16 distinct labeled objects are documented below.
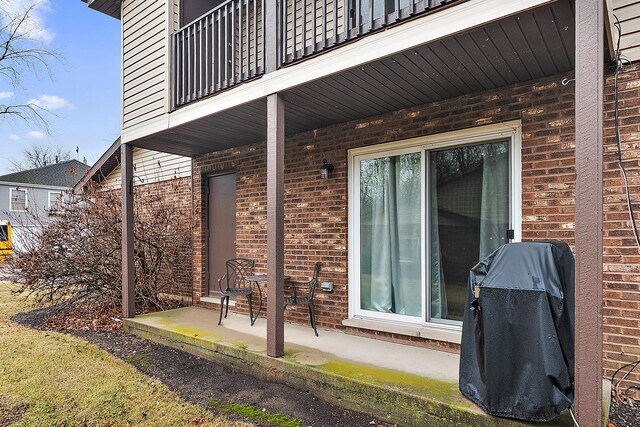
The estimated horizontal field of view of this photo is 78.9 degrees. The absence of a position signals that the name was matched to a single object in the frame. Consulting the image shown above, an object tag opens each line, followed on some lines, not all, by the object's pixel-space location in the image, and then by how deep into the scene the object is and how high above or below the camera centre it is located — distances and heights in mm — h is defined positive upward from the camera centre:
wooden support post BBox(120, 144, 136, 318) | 5621 -369
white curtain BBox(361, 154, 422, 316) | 4367 -314
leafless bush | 6301 -693
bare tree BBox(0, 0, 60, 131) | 15922 +6857
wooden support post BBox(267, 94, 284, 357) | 3742 -155
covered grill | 2383 -770
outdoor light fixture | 5004 +566
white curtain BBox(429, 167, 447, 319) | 4176 -591
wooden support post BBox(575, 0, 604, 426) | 2207 +18
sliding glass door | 3920 -113
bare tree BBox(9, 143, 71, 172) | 31720 +4879
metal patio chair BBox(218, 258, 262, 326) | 5832 -916
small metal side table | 5117 -1012
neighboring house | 21953 +1893
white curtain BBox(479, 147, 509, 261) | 3812 +93
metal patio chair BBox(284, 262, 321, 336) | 4645 -1034
